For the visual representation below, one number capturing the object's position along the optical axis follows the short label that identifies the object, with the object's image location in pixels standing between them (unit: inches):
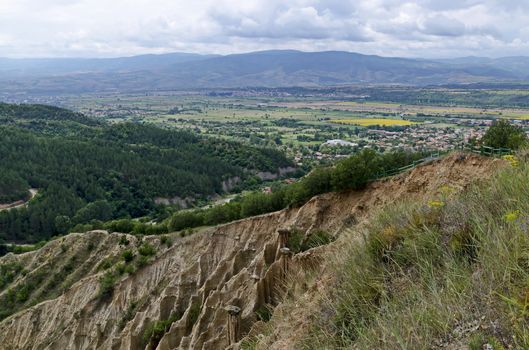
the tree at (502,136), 1035.9
